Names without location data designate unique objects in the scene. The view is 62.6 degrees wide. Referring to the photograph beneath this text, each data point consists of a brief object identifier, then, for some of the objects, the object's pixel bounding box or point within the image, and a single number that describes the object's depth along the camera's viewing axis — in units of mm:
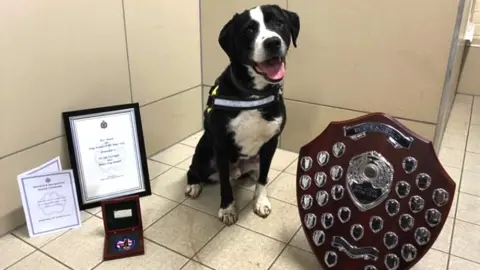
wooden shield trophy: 920
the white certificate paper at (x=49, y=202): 1236
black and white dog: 1146
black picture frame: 1377
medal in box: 1206
